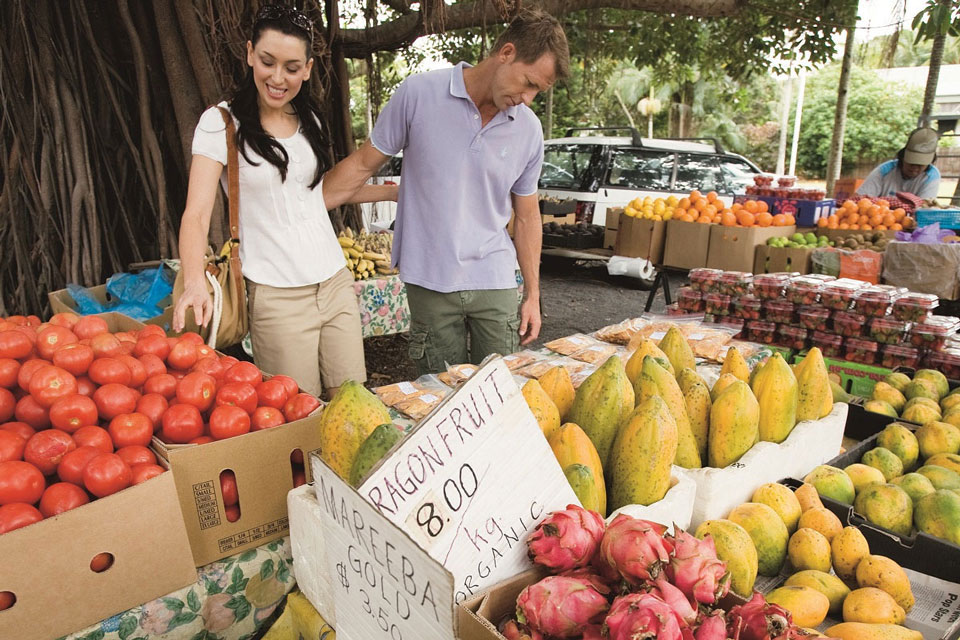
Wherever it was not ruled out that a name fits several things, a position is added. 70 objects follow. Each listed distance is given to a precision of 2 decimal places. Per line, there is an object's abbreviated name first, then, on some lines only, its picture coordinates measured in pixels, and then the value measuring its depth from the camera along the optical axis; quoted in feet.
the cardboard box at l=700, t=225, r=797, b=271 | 16.25
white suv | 29.14
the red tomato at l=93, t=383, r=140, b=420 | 4.87
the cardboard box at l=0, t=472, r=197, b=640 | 3.61
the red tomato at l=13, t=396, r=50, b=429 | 4.88
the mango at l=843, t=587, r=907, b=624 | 3.85
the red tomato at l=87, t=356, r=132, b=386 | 5.08
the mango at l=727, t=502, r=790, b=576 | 4.39
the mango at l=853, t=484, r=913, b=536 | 4.99
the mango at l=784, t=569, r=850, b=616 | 4.10
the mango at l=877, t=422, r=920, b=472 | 6.17
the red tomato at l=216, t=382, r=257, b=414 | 5.10
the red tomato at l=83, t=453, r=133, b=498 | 4.12
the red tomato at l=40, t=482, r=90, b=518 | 3.98
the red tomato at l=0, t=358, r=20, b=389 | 5.14
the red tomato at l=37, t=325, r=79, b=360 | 5.52
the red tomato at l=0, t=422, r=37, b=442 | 4.60
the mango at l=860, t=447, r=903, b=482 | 5.77
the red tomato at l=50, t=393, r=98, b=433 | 4.66
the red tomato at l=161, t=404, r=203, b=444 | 4.87
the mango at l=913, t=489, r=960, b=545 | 4.80
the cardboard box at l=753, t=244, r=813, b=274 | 15.14
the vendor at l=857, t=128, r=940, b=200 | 19.04
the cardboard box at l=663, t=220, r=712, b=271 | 17.46
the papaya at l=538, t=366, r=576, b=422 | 5.21
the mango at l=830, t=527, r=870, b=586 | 4.42
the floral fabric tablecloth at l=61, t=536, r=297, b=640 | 4.13
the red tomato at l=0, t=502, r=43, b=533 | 3.74
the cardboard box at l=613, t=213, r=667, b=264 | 18.79
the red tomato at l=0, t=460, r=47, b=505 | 3.96
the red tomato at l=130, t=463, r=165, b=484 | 4.22
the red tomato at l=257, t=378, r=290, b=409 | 5.32
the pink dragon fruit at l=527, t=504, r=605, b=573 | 3.14
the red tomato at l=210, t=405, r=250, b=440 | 4.81
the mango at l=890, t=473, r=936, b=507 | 5.25
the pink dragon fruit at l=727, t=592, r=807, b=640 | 2.73
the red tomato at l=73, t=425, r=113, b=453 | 4.50
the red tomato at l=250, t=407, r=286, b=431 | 4.99
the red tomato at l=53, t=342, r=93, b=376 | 5.14
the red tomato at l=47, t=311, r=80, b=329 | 6.19
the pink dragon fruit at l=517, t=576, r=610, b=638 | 2.81
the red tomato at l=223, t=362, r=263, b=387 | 5.39
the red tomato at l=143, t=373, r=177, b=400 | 5.22
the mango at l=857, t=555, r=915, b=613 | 4.14
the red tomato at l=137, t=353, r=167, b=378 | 5.38
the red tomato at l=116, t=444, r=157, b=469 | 4.40
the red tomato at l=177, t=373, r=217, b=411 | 5.07
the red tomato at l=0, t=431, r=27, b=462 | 4.25
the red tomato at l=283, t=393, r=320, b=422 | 5.17
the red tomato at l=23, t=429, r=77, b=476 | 4.35
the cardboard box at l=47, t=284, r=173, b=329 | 10.43
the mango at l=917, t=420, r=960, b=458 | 6.19
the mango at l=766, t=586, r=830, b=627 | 3.82
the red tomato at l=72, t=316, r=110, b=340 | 6.02
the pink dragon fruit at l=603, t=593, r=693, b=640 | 2.39
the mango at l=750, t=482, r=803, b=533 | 4.72
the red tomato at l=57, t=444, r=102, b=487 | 4.26
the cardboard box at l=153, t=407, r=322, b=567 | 4.49
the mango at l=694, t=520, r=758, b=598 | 3.89
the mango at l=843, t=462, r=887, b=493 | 5.50
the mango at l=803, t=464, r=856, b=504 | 5.23
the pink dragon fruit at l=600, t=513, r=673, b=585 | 2.84
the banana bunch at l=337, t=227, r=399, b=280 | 16.35
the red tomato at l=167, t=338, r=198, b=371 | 5.69
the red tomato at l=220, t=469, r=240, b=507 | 4.67
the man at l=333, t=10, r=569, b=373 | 7.18
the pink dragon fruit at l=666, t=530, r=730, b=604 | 2.81
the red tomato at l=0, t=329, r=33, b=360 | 5.42
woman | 6.75
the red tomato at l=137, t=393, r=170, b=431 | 4.94
